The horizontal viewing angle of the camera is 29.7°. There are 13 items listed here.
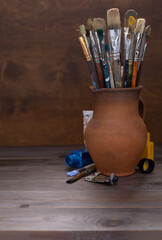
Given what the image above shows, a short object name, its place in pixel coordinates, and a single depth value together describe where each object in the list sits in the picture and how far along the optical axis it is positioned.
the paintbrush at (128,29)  0.66
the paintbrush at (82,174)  0.67
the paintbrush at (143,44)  0.67
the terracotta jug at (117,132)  0.66
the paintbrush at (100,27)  0.67
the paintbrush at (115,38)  0.65
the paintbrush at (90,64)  0.68
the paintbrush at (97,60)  0.67
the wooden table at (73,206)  0.45
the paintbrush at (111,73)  0.68
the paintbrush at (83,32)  0.67
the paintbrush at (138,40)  0.66
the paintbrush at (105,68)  0.67
